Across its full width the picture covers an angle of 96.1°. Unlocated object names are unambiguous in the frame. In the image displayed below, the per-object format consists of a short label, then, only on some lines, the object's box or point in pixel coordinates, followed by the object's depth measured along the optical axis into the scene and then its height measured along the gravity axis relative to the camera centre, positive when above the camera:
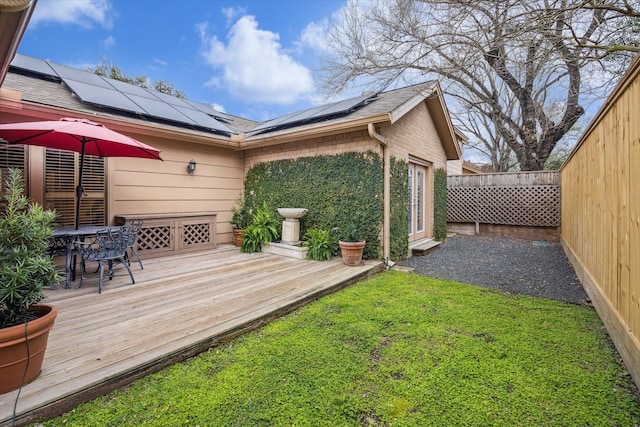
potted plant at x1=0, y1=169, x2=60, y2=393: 1.81 -0.52
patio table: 3.73 -0.36
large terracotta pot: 1.77 -0.88
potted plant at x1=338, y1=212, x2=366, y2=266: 5.11 -0.50
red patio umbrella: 3.48 +1.04
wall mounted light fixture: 6.57 +1.11
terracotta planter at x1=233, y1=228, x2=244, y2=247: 7.23 -0.51
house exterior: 4.86 +1.51
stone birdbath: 6.02 -0.19
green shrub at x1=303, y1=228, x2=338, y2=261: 5.66 -0.57
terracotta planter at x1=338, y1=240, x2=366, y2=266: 5.10 -0.61
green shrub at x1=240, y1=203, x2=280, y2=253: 6.45 -0.38
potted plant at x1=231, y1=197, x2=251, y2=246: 7.29 -0.09
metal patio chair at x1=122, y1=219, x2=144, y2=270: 4.09 -0.26
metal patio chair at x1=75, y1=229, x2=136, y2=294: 3.73 -0.47
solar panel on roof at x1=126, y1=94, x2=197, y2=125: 6.14 +2.39
